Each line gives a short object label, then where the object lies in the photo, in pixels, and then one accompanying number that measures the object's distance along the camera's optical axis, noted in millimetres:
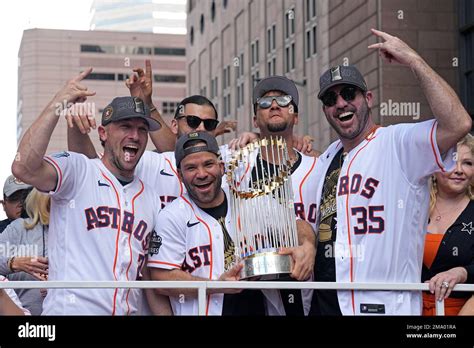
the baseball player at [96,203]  5777
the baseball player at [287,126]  6391
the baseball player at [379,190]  5449
